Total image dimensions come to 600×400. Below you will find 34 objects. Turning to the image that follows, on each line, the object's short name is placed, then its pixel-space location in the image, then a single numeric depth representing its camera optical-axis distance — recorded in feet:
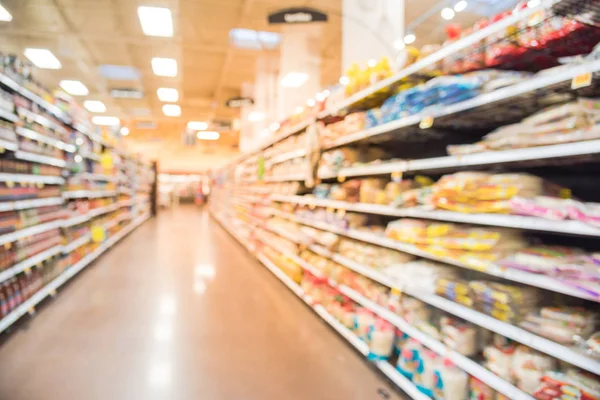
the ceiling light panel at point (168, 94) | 40.24
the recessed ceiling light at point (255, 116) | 33.37
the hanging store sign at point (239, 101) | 36.88
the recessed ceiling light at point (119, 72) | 33.68
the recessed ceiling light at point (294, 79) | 23.61
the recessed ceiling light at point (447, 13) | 21.98
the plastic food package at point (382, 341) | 8.36
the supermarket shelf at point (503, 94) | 4.49
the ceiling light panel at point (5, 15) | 18.10
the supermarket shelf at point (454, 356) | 5.53
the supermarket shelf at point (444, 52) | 5.09
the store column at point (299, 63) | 23.47
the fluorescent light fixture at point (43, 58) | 27.84
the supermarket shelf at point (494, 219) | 4.60
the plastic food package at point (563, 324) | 4.93
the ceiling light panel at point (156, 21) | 21.70
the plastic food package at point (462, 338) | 6.56
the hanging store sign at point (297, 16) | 17.94
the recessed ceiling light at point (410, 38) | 24.76
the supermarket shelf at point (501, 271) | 4.69
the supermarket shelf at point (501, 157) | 4.52
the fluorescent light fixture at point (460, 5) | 20.75
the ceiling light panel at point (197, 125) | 56.49
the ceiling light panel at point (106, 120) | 49.60
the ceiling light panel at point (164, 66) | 31.22
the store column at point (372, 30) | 15.69
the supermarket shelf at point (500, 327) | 4.56
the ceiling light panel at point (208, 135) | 63.52
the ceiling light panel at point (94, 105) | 42.58
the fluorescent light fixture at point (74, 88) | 35.67
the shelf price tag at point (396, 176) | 8.39
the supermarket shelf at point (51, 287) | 10.28
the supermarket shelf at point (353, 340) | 7.33
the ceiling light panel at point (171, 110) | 47.78
